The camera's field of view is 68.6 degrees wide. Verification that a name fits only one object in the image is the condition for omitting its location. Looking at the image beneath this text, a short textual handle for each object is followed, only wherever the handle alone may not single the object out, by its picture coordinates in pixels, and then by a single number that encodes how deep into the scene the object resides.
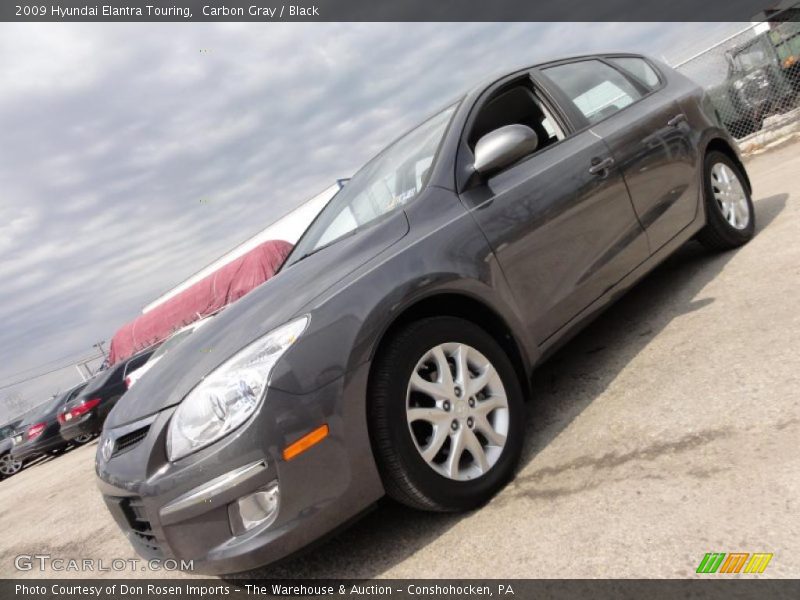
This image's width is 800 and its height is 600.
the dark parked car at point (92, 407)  11.03
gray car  1.99
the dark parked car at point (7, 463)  13.61
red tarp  14.06
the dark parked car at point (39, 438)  12.43
